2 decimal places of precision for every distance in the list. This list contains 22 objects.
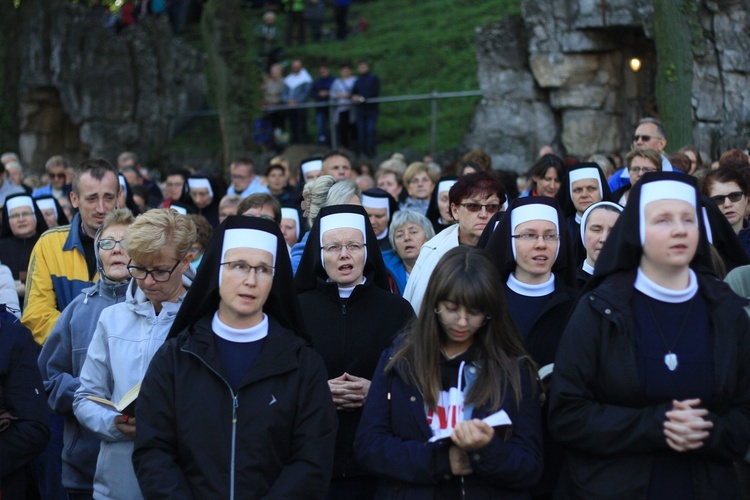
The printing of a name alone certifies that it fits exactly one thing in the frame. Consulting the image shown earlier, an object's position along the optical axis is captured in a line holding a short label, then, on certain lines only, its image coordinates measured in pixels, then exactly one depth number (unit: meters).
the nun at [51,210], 9.85
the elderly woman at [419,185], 10.83
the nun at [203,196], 11.04
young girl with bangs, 4.30
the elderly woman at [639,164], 8.27
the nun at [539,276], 5.15
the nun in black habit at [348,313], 5.33
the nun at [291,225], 8.64
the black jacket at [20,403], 4.98
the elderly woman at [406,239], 7.75
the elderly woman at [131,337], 4.84
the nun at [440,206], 8.85
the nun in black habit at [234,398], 4.33
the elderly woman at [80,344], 5.28
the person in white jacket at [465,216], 6.31
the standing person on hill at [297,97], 21.48
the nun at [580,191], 7.76
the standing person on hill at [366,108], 19.73
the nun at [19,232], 8.99
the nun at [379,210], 8.52
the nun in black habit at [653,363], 4.16
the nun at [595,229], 5.97
